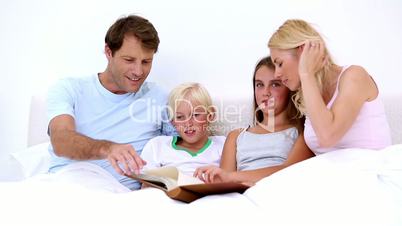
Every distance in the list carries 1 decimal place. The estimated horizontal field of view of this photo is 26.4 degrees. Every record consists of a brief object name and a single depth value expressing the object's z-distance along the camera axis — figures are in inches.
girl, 100.8
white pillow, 110.2
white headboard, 106.3
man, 106.2
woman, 87.4
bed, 77.5
